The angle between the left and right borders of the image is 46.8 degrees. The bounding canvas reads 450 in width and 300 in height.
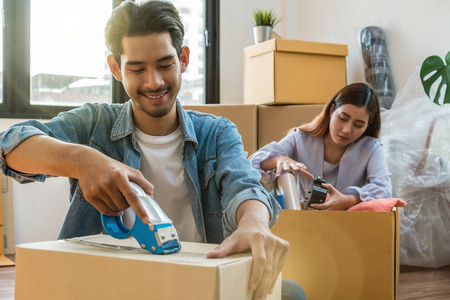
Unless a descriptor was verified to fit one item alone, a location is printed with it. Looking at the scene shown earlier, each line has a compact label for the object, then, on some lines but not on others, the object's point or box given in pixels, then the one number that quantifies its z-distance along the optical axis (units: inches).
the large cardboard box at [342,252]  49.3
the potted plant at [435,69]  81.3
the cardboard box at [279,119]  92.0
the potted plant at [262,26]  111.2
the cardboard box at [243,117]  92.0
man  34.9
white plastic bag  80.0
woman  70.3
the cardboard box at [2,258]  92.7
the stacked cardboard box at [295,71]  95.1
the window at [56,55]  112.2
